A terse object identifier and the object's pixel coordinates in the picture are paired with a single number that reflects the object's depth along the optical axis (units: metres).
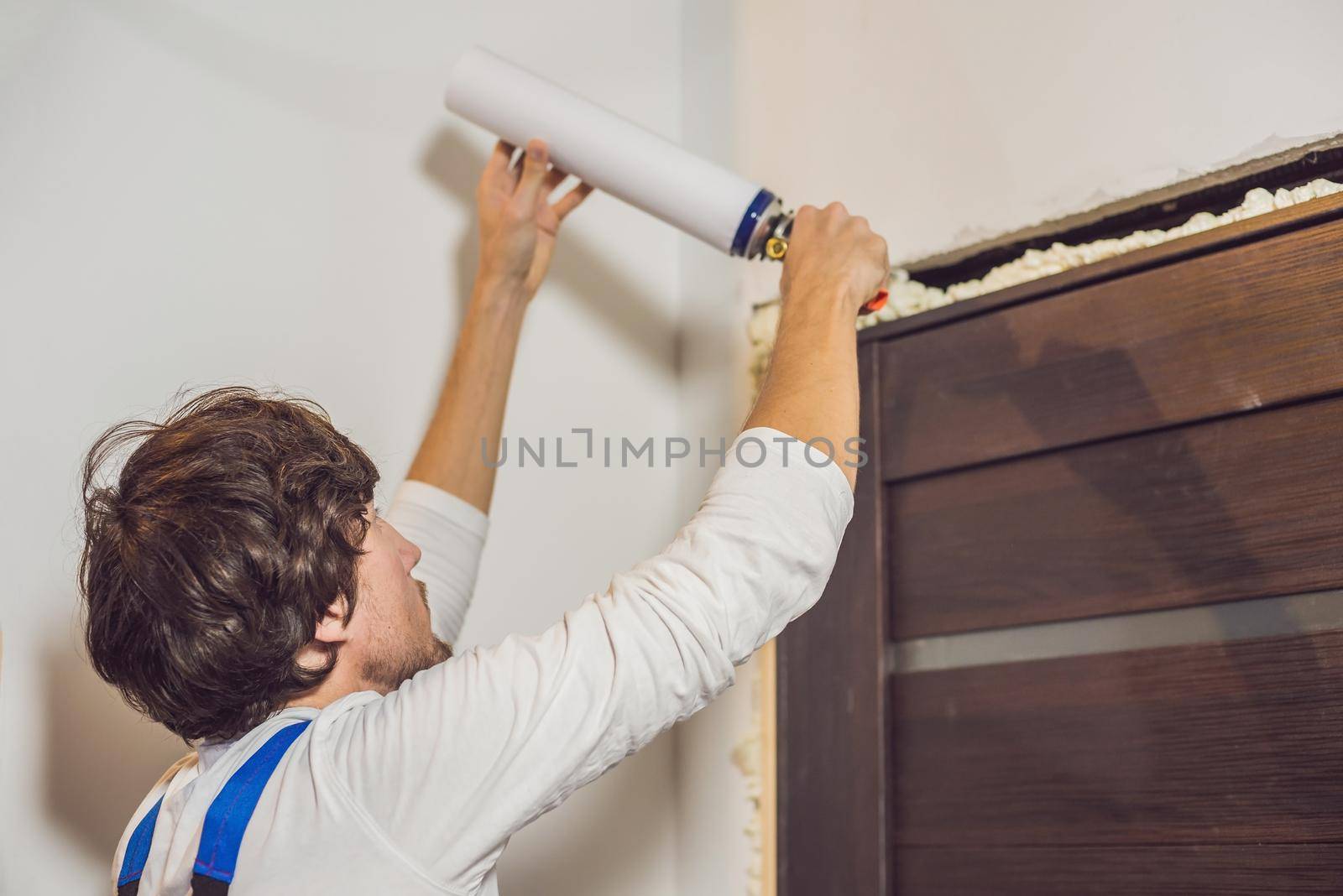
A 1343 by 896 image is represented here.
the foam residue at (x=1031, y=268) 0.97
